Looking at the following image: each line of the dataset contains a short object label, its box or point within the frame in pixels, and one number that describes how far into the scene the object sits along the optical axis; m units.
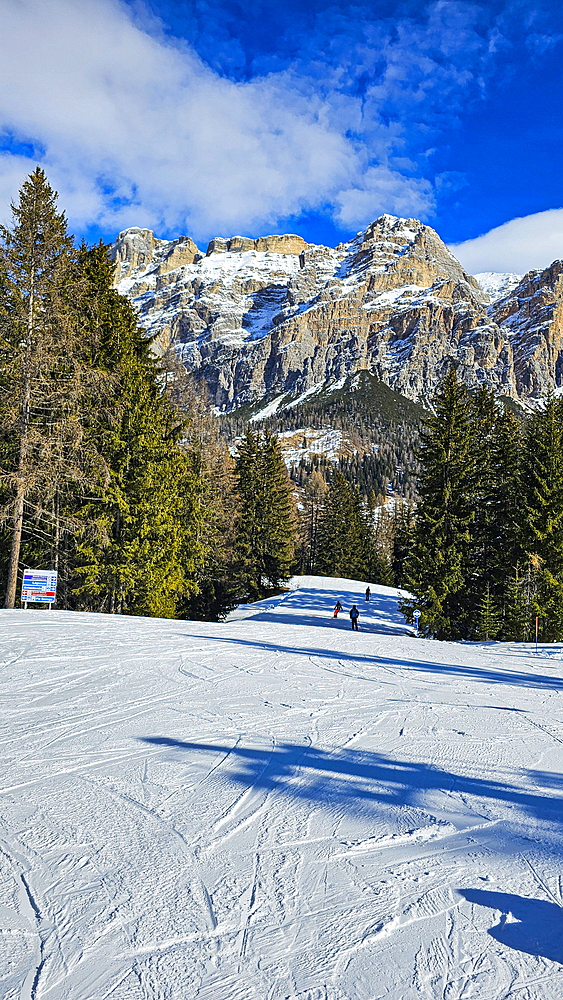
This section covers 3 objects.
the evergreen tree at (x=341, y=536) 49.94
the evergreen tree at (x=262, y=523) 36.06
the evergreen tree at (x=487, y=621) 19.52
